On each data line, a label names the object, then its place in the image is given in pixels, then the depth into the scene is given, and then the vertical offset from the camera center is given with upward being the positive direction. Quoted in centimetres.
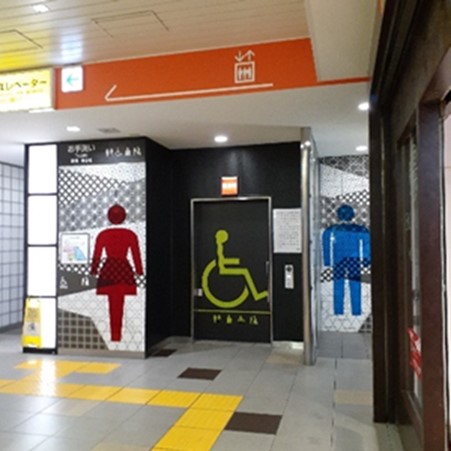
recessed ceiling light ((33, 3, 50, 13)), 335 +170
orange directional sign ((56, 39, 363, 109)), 407 +152
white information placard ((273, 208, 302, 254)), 640 +11
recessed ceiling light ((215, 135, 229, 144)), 605 +135
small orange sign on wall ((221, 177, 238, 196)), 665 +75
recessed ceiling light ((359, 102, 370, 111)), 456 +133
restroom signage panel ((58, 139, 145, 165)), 605 +116
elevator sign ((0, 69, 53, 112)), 455 +148
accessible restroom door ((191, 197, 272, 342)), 661 -44
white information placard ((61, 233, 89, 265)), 617 -12
